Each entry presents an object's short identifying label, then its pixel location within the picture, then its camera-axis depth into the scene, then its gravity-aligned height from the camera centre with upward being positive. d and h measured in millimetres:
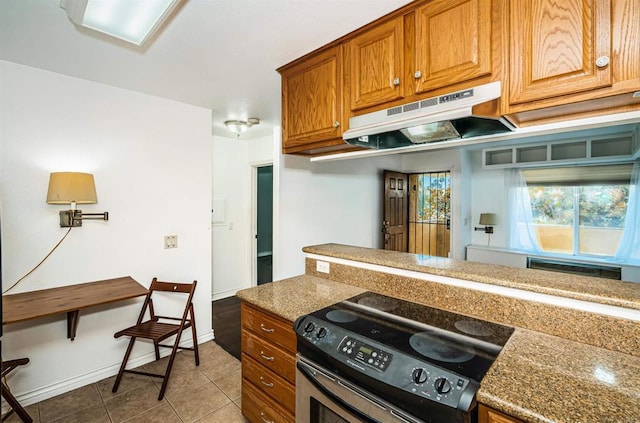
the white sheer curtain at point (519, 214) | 4855 -89
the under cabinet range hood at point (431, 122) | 1289 +422
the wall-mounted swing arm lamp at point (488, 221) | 5027 -209
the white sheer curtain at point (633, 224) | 3953 -206
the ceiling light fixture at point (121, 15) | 1410 +957
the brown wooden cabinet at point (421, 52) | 1326 +776
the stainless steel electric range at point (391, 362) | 991 -570
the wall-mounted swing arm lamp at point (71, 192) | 2121 +115
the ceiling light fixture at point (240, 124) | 3455 +972
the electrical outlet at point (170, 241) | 2846 -316
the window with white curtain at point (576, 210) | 4082 -25
